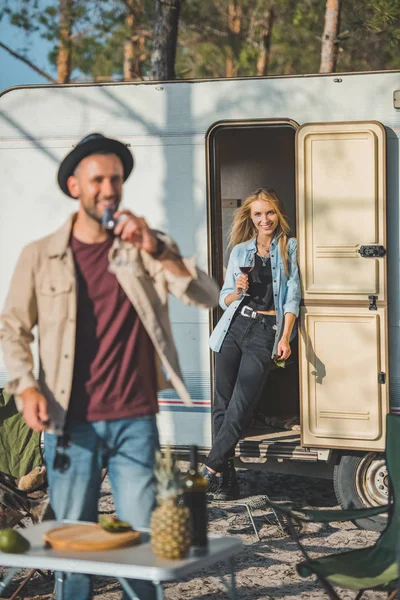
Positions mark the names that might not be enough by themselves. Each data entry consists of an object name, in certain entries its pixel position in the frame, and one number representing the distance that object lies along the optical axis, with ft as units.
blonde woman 34.97
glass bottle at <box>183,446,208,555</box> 18.60
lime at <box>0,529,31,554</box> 18.46
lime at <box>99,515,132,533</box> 18.80
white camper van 34.06
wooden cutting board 18.32
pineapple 17.78
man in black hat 19.88
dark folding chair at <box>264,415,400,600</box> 22.14
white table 17.26
